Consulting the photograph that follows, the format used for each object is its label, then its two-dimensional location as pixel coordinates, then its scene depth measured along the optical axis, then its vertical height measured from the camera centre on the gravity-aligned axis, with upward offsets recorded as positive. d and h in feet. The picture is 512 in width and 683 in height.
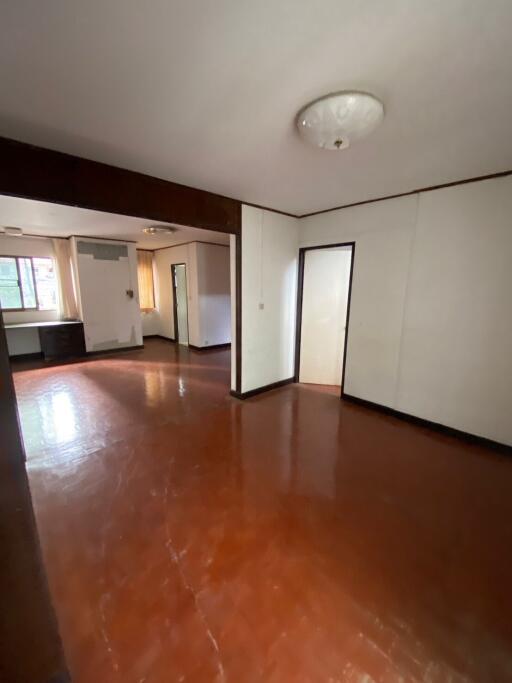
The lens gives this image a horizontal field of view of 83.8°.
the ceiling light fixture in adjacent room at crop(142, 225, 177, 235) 15.45 +3.27
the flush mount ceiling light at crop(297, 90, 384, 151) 4.96 +3.17
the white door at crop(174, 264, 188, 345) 22.67 -1.10
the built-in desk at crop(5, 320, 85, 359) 17.97 -3.11
